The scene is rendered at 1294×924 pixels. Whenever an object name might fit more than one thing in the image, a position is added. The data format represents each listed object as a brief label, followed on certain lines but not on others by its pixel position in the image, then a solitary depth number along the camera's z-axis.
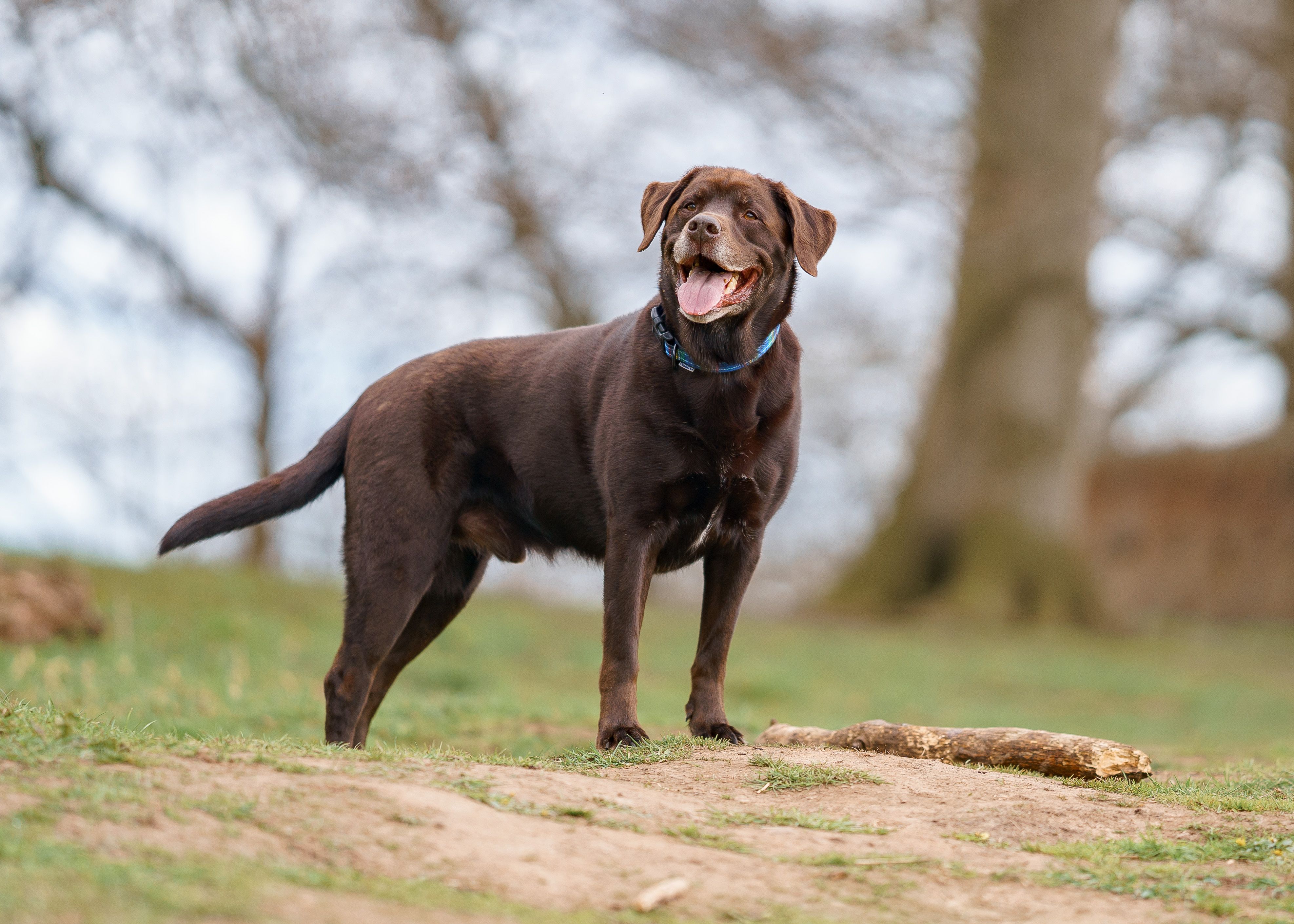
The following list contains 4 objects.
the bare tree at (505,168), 32.44
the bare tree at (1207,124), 34.62
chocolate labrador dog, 9.38
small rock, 5.76
